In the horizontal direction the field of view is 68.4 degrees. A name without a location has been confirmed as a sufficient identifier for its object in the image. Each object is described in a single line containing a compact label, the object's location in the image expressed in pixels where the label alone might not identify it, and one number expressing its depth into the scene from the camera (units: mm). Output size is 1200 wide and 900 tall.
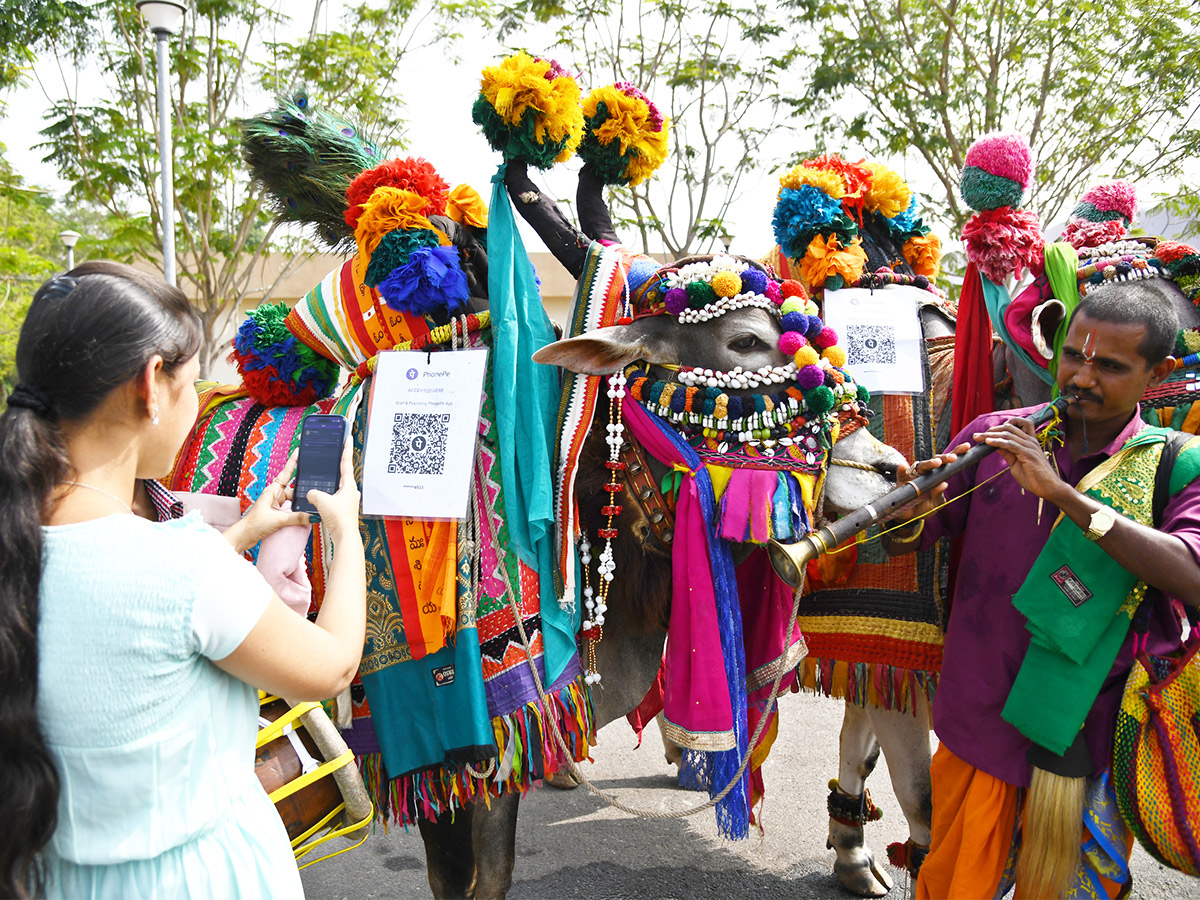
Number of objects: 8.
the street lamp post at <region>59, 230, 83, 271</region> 14547
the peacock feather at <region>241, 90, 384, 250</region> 3230
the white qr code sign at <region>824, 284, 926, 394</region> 3338
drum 2062
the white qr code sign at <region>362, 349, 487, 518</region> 2594
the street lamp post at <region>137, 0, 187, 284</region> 8156
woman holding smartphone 1359
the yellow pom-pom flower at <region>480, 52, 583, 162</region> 2627
